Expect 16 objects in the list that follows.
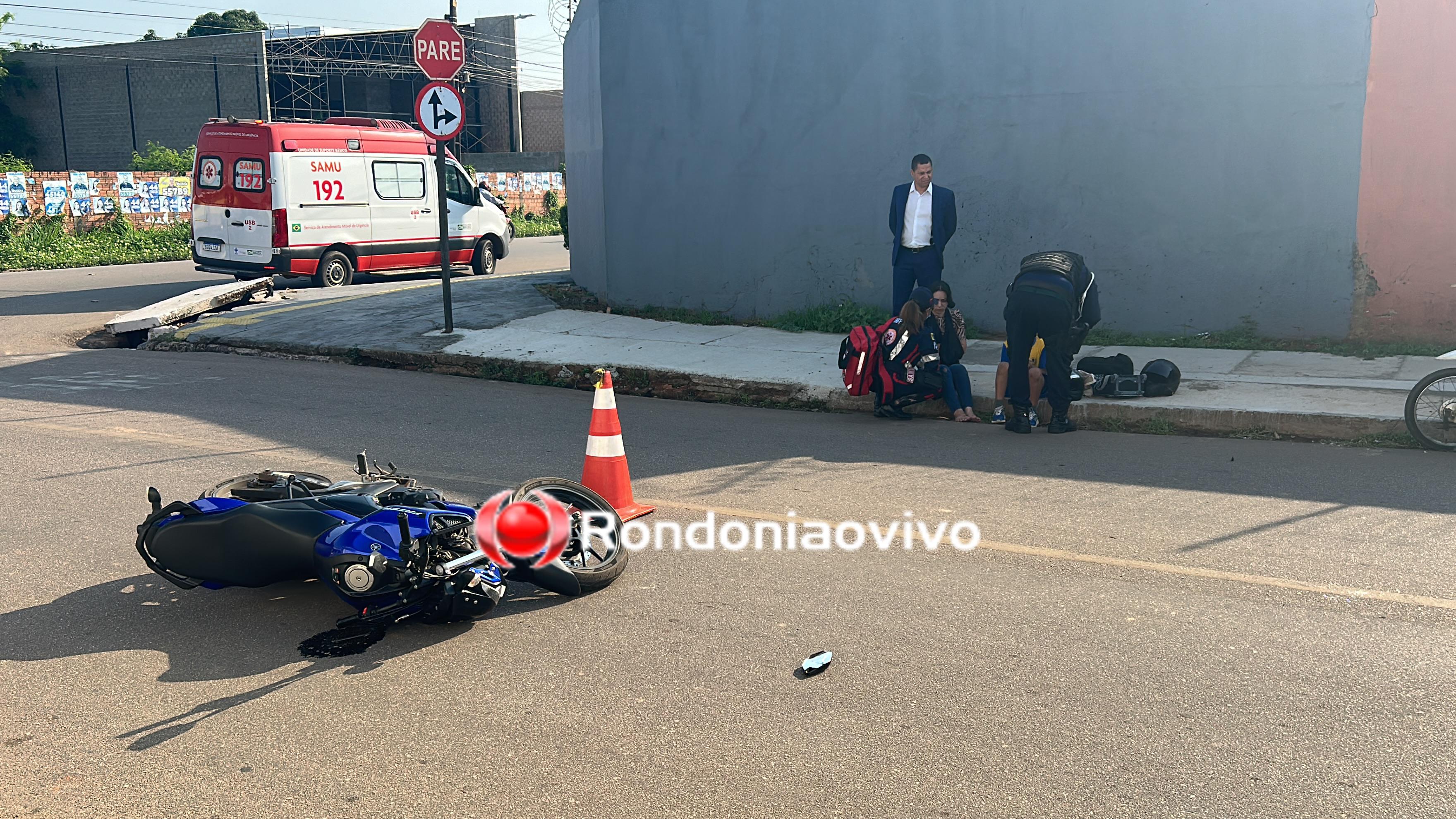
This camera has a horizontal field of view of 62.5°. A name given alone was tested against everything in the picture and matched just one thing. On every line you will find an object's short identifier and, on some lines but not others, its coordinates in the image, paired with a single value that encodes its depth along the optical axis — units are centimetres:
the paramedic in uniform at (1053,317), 868
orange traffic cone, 641
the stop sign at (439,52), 1256
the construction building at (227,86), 5409
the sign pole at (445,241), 1225
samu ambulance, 1747
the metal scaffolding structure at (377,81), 5544
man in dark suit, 1066
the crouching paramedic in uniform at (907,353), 923
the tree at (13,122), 5609
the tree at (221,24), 8675
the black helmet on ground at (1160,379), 912
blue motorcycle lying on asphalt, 459
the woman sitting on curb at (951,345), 932
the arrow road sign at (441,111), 1234
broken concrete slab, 1418
